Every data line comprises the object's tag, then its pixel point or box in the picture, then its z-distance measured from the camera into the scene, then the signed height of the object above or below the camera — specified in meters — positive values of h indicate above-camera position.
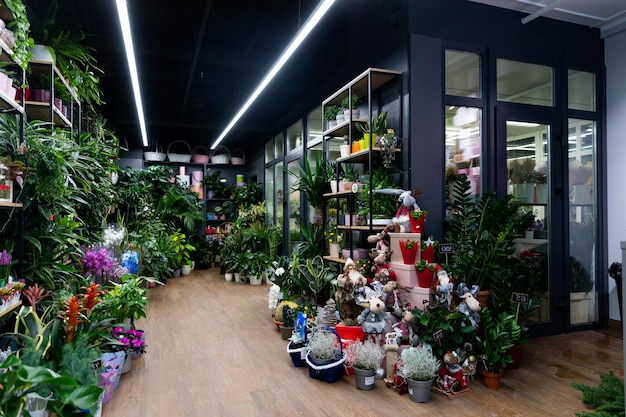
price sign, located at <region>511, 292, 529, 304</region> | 3.01 -0.66
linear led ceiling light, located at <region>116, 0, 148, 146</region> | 2.97 +1.52
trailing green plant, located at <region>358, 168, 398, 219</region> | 3.74 +0.13
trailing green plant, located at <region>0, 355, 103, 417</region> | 1.18 -0.57
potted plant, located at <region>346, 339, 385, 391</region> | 2.75 -1.06
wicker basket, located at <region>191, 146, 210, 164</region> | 9.95 +1.45
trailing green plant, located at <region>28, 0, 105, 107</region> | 3.41 +1.48
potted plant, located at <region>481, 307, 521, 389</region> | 2.80 -0.95
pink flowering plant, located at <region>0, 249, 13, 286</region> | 2.21 -0.29
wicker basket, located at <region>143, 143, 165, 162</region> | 9.31 +1.32
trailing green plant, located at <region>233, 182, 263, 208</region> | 9.12 +0.38
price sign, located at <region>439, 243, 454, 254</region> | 3.15 -0.30
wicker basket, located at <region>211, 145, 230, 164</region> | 10.09 +1.46
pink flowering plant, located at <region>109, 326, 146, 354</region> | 2.85 -0.96
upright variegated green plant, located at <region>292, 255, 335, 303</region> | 4.21 -0.71
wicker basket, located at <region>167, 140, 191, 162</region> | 9.55 +1.34
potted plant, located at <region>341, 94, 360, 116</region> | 4.09 +1.12
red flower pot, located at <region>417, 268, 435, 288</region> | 3.04 -0.51
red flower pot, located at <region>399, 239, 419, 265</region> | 3.14 -0.34
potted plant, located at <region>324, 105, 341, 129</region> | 4.55 +1.10
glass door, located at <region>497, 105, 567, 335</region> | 4.02 +0.09
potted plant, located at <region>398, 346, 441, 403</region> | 2.58 -1.06
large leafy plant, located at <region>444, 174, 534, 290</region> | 3.29 -0.23
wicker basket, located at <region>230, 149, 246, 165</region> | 10.32 +1.41
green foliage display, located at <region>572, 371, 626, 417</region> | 2.33 -1.17
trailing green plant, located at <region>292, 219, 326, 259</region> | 4.96 -0.37
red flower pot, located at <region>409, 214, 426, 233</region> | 3.21 -0.10
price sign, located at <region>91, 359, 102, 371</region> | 2.39 -0.92
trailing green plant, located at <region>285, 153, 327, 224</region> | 4.82 +0.34
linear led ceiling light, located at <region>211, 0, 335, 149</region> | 3.03 +1.52
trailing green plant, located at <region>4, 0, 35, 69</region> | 2.45 +1.12
